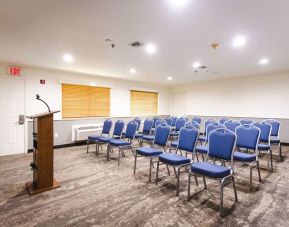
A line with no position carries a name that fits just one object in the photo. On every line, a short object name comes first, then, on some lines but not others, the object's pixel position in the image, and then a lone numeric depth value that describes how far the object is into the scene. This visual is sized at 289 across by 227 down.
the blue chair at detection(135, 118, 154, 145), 5.54
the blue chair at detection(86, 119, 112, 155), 5.50
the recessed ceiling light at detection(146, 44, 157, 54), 3.81
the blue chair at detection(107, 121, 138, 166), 4.32
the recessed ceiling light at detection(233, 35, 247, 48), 3.31
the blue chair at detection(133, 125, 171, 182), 3.40
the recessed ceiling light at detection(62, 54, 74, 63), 4.49
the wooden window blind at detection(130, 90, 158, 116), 8.30
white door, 5.07
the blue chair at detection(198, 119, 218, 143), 4.78
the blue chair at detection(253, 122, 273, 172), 4.14
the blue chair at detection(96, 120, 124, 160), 4.91
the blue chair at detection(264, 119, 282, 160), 4.74
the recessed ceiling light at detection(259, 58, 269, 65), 4.83
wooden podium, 2.85
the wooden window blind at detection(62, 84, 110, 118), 6.30
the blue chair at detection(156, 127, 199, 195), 2.87
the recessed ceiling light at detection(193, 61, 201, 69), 5.23
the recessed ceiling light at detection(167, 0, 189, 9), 2.20
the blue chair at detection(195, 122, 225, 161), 3.65
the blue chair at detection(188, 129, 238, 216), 2.34
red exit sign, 5.14
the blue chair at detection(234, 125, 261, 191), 3.06
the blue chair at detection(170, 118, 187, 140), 5.87
